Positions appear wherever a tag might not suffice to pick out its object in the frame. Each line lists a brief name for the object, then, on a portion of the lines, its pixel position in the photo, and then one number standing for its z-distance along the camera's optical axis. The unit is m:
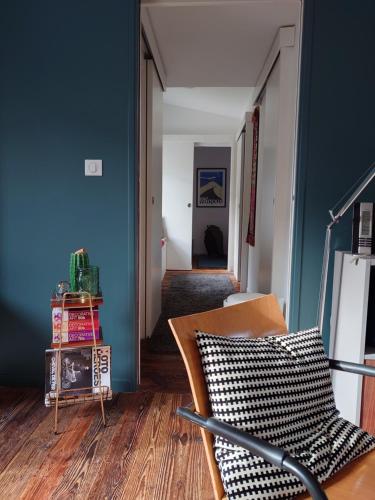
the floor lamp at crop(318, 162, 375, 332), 1.73
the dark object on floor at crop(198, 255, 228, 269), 6.39
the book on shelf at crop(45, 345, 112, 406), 1.83
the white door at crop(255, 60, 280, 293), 2.64
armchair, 0.76
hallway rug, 2.89
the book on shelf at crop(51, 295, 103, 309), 1.75
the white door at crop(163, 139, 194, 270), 5.71
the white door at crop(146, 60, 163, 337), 2.71
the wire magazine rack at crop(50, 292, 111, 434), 1.76
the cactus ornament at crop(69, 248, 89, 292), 1.83
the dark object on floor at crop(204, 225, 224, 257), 7.66
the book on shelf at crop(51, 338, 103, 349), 1.78
